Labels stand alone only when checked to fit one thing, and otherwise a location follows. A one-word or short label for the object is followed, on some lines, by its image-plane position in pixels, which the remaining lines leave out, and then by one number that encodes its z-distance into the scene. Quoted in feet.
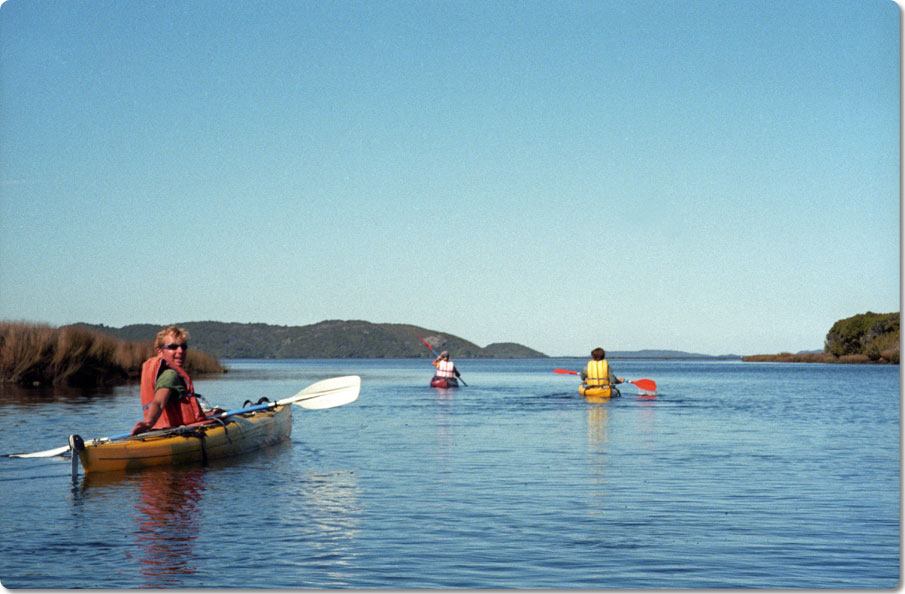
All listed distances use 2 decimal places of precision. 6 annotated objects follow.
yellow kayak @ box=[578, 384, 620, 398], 88.38
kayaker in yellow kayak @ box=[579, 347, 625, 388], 88.17
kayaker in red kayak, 117.19
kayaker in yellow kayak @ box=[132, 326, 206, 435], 37.58
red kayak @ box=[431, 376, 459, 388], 116.61
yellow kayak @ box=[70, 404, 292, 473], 37.27
